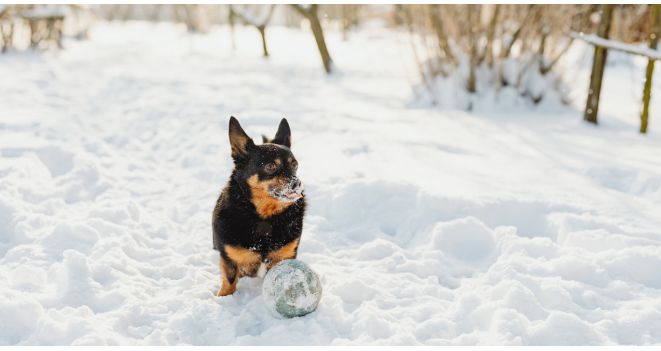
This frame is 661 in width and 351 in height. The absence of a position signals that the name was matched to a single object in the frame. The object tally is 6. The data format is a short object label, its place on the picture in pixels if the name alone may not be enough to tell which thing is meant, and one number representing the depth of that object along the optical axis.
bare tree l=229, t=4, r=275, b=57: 15.98
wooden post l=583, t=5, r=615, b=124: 7.26
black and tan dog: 3.39
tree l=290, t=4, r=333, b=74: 12.29
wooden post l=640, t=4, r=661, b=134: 6.63
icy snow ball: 3.20
